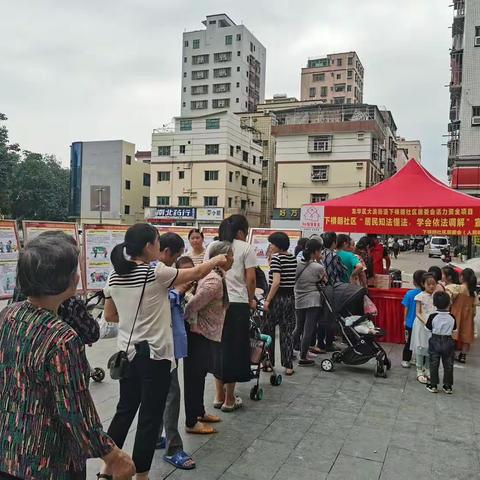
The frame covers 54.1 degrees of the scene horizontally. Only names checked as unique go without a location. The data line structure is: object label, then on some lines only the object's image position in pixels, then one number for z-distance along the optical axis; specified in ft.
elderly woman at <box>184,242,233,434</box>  11.45
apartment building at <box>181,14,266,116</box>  195.72
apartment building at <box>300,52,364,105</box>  204.44
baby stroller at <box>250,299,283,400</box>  14.05
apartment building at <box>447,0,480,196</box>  71.61
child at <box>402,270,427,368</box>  18.65
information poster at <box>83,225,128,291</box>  22.20
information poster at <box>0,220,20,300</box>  18.79
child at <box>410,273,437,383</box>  17.31
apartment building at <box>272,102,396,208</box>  108.68
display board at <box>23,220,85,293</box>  19.60
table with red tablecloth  23.32
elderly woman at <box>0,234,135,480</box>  4.70
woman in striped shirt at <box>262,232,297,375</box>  16.69
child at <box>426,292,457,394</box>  15.55
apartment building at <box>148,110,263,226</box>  120.47
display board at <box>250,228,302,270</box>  27.22
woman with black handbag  8.62
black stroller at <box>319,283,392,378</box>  17.63
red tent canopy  22.72
